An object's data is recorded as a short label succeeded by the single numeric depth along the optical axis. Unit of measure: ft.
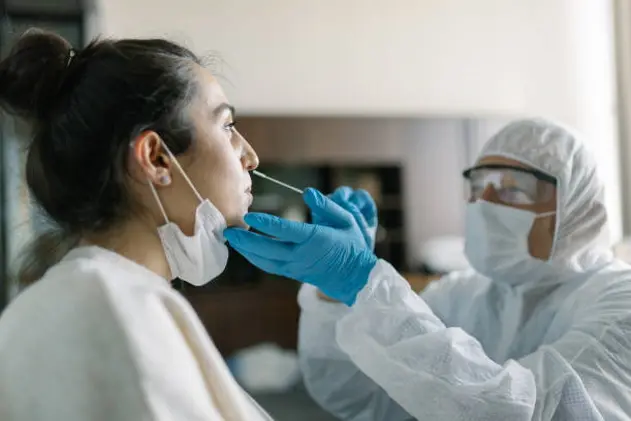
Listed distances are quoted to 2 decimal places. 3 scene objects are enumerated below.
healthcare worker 3.72
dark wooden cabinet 12.33
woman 2.55
